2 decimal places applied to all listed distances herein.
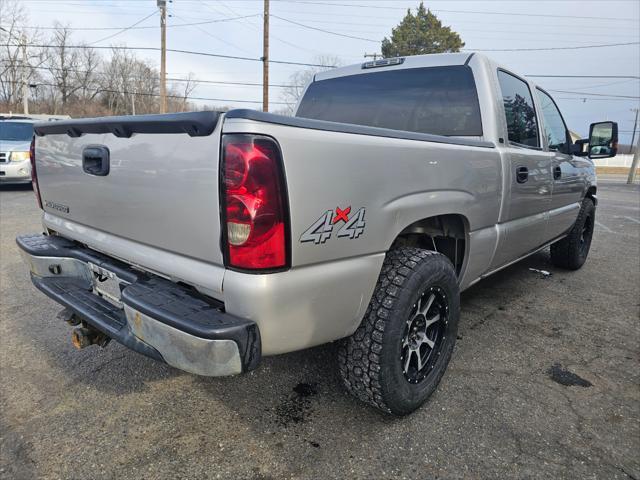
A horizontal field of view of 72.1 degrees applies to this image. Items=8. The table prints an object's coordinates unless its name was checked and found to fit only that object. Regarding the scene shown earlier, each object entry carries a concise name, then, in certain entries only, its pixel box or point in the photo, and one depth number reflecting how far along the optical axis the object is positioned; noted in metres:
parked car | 10.24
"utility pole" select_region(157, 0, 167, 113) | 24.06
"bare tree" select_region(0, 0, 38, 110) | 37.39
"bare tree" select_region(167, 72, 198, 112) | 54.12
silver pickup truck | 1.55
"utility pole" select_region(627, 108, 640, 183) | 23.41
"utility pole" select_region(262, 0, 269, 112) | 21.06
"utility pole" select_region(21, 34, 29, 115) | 30.89
